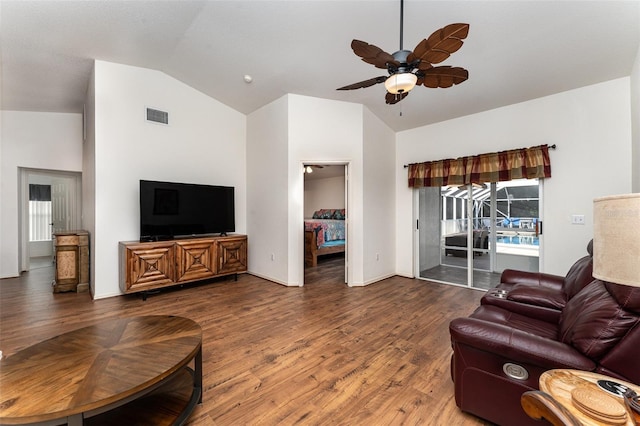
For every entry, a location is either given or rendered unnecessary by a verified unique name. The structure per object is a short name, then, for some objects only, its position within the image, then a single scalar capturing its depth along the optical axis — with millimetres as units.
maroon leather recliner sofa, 1179
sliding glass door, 4004
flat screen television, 3896
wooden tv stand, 3590
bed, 5848
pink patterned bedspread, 5973
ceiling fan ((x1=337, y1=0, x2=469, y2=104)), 1718
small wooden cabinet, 3906
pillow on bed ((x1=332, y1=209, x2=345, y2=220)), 8196
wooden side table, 831
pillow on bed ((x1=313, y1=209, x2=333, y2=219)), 8656
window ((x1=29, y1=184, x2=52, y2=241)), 6031
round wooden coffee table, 1094
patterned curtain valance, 3637
